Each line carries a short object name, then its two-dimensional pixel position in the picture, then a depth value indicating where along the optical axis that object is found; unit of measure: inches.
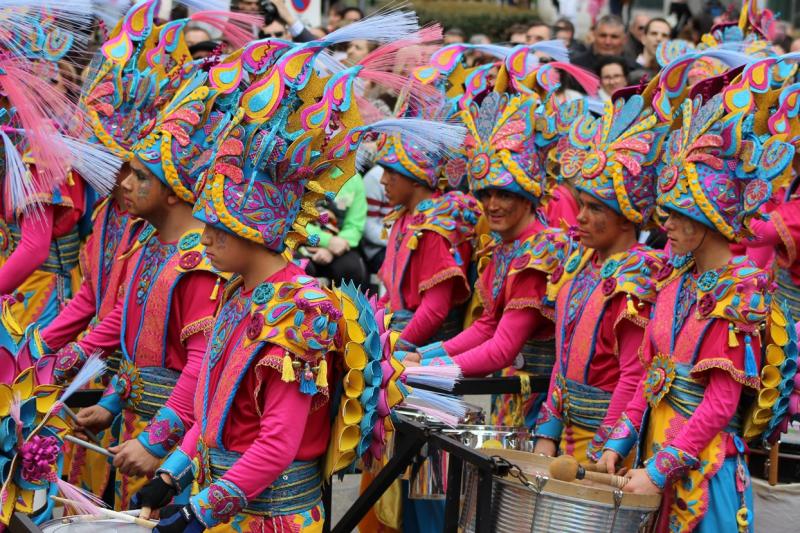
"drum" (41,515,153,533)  318.0
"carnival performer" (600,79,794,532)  370.0
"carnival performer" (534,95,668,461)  417.1
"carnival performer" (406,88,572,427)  473.1
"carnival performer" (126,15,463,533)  329.7
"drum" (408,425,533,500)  399.5
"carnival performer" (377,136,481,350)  526.9
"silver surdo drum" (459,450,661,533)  333.7
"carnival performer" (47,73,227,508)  395.9
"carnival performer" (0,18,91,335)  327.9
